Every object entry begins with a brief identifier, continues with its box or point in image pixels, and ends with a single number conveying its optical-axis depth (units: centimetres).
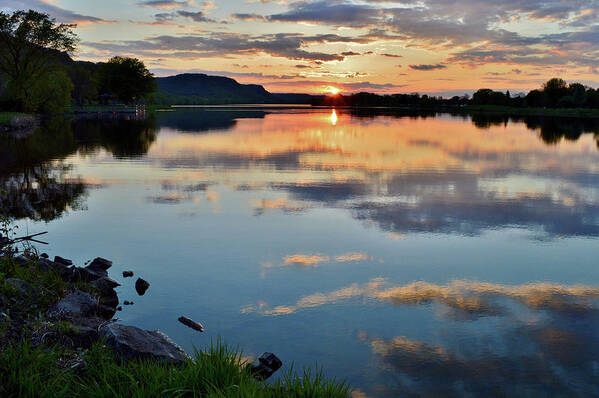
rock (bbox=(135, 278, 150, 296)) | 1304
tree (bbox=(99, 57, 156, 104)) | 16925
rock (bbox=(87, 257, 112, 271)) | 1426
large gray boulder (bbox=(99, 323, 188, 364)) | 885
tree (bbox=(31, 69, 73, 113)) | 9700
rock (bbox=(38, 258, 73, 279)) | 1310
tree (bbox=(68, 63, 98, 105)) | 15538
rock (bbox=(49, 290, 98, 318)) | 1074
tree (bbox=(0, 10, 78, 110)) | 9406
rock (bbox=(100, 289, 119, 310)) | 1226
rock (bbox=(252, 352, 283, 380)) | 914
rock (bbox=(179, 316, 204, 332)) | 1101
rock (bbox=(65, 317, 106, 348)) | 963
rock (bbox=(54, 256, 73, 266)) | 1442
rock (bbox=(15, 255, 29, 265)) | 1341
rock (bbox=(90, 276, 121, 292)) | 1261
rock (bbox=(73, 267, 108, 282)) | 1309
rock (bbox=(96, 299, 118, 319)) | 1158
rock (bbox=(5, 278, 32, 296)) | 1131
